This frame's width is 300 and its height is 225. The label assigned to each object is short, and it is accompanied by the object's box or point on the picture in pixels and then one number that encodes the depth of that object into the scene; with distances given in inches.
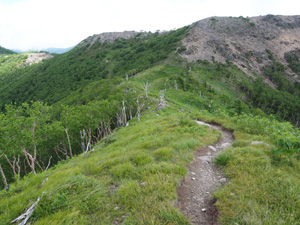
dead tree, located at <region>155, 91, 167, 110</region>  1233.8
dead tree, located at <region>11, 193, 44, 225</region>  165.8
